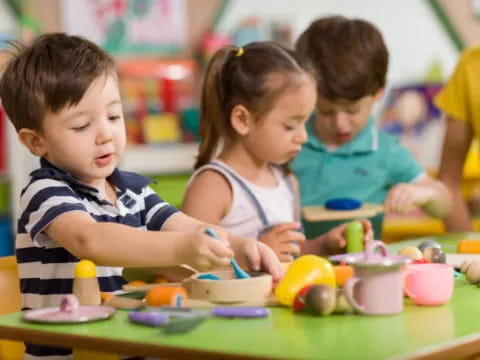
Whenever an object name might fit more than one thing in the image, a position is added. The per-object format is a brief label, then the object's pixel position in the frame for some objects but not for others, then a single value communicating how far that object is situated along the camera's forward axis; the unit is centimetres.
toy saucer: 219
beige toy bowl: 230
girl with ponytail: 307
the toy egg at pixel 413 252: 257
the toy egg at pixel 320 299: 220
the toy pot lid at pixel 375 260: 221
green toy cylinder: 285
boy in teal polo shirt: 339
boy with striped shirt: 247
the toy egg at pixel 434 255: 259
